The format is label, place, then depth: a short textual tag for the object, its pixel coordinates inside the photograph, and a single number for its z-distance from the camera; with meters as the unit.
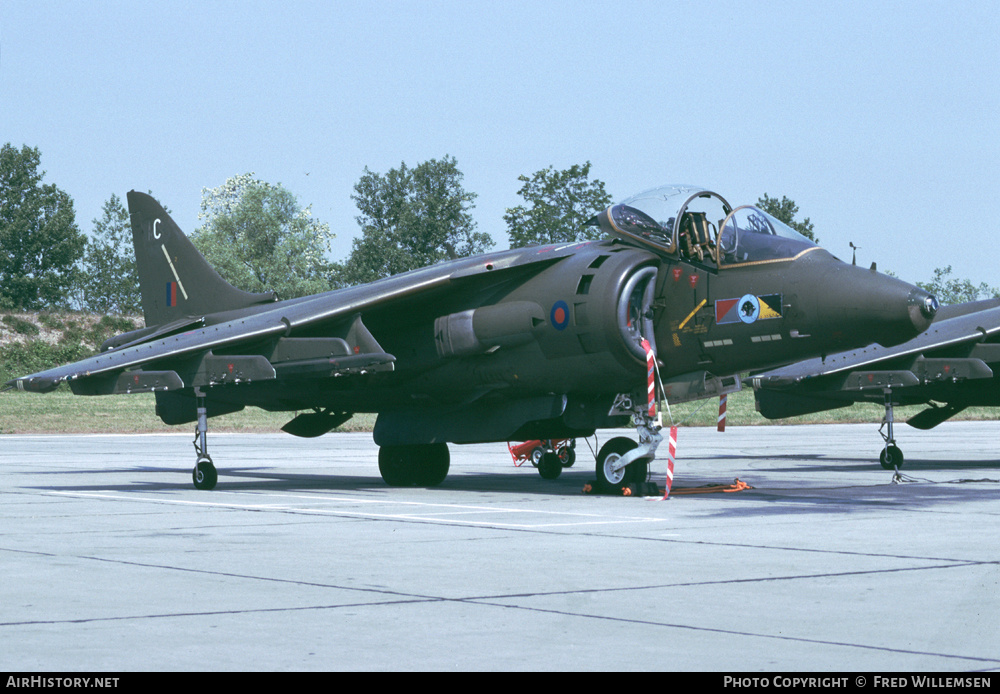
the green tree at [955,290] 166.50
